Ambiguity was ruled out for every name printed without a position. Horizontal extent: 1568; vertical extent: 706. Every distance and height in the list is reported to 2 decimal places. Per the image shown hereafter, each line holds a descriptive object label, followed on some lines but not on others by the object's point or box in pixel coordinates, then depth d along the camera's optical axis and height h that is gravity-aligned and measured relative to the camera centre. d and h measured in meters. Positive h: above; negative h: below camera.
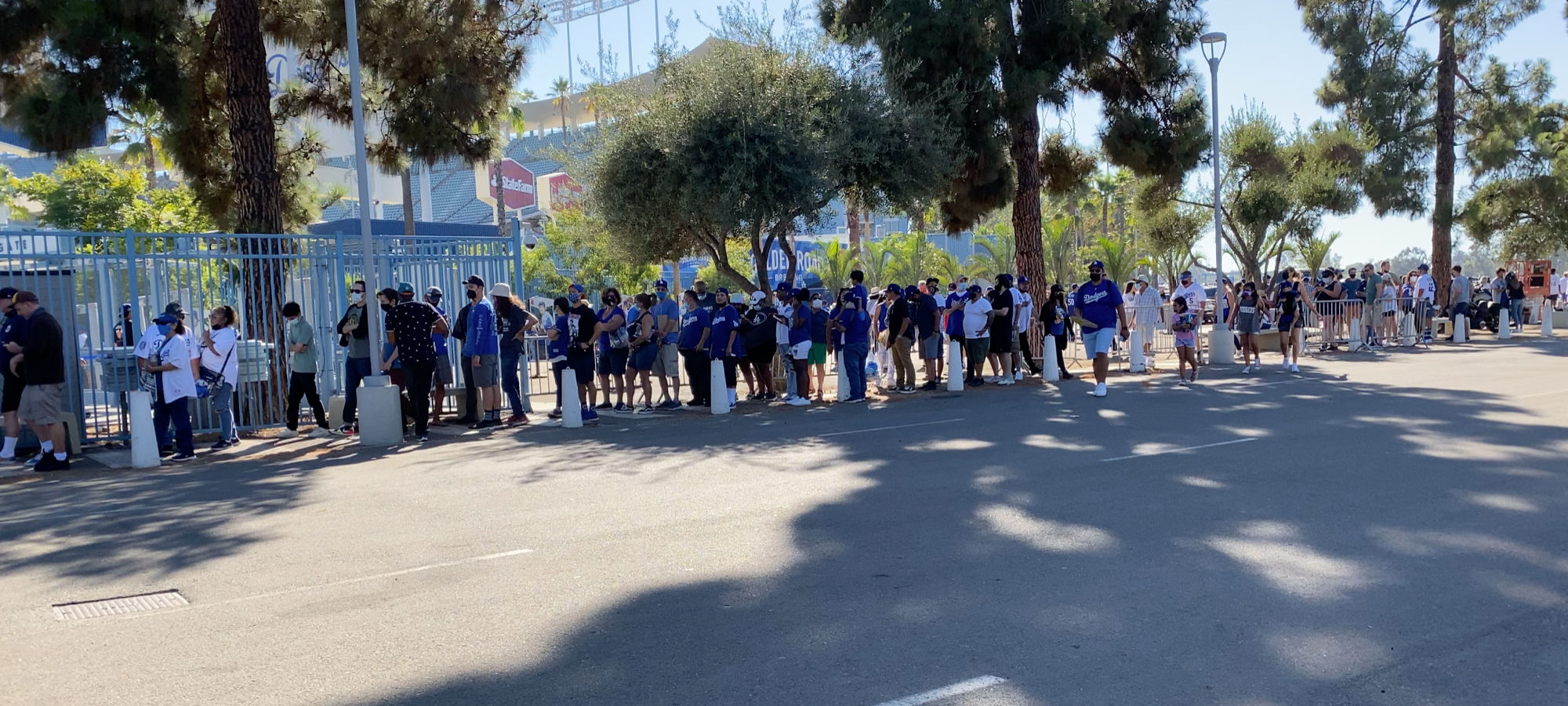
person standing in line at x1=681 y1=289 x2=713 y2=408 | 16.52 -0.40
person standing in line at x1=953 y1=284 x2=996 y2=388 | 18.06 -0.25
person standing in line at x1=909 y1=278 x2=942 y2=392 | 18.05 -0.26
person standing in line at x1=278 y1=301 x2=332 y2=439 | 14.07 -0.37
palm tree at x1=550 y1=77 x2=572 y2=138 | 62.86 +12.90
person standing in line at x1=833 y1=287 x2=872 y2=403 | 16.70 -0.27
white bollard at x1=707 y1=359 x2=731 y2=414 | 15.83 -0.97
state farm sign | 58.75 +7.29
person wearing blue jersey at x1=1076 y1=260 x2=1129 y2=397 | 15.60 -0.13
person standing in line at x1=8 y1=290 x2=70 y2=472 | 11.66 -0.28
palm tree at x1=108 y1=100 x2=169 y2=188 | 16.04 +4.07
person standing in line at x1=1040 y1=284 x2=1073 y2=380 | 19.45 -0.21
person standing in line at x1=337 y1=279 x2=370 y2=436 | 14.26 -0.14
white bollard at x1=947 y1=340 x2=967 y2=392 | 17.66 -0.92
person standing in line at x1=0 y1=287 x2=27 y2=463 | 11.71 -0.15
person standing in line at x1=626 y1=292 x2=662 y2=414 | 16.00 -0.27
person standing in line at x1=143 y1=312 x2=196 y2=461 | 12.28 -0.41
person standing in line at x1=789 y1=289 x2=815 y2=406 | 16.31 -0.31
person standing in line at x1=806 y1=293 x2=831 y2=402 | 16.59 -0.31
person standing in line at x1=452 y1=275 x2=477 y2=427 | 14.66 -0.42
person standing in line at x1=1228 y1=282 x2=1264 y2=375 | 18.97 -0.42
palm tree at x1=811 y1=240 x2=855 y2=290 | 42.59 +1.78
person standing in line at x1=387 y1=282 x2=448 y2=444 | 13.61 -0.14
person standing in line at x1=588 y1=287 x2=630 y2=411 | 15.84 -0.27
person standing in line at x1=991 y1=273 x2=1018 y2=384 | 18.31 -0.28
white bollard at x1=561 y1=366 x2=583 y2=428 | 14.73 -0.99
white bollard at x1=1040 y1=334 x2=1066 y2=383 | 19.11 -0.92
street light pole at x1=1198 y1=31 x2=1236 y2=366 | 21.77 -0.61
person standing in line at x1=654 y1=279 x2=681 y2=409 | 16.50 -0.33
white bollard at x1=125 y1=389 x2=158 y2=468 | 12.04 -0.93
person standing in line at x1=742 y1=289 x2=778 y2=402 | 16.78 -0.28
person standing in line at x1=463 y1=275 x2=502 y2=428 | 14.60 -0.21
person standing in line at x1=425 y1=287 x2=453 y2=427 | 15.15 -0.57
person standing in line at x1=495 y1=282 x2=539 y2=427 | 15.06 -0.09
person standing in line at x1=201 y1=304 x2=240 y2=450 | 13.02 -0.19
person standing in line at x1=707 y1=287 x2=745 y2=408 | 16.20 -0.20
